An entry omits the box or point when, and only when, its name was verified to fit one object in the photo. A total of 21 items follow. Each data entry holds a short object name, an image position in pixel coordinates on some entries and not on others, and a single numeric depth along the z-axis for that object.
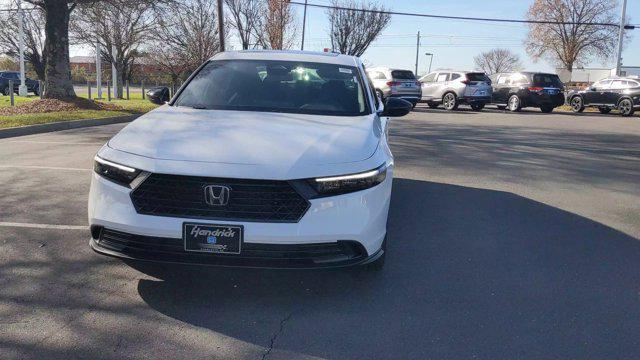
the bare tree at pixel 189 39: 37.19
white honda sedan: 3.26
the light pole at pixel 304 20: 48.81
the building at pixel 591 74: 83.94
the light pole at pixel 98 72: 30.98
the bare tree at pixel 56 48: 17.78
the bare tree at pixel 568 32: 50.62
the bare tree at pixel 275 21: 43.44
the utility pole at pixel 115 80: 34.03
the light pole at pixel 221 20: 26.62
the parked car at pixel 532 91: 24.97
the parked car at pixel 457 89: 24.77
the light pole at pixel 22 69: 32.75
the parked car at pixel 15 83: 36.81
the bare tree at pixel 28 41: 42.09
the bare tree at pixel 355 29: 54.88
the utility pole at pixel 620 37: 33.47
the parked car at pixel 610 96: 23.53
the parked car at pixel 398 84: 24.55
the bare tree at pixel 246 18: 43.81
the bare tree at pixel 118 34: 37.00
